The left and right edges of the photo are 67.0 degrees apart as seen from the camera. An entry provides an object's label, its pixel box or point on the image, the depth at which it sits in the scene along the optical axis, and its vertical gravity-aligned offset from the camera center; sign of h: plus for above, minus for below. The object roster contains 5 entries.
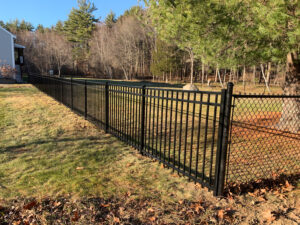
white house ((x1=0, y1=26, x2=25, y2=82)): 22.27 +2.08
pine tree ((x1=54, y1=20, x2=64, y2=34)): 58.89 +12.09
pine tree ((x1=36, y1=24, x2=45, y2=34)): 60.32 +12.38
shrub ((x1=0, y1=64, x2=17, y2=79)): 20.72 +0.00
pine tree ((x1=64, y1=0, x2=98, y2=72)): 51.59 +10.42
